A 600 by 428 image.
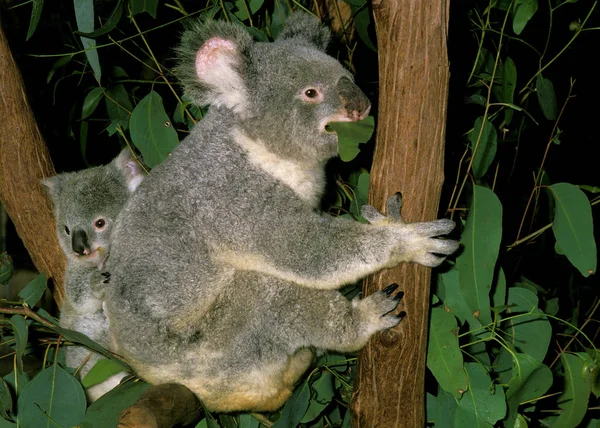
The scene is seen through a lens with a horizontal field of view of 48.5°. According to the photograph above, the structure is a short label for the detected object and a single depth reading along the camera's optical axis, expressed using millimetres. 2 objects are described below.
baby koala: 2777
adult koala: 2248
